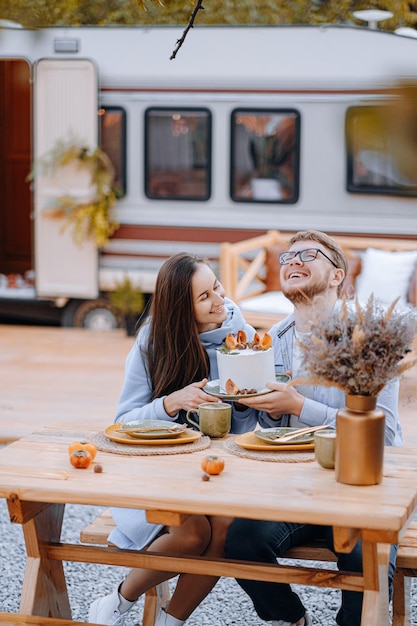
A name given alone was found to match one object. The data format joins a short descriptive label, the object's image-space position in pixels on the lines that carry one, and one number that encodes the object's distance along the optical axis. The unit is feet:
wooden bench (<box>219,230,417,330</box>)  24.63
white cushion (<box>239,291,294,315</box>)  24.44
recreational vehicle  26.37
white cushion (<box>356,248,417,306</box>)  24.70
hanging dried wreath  27.66
